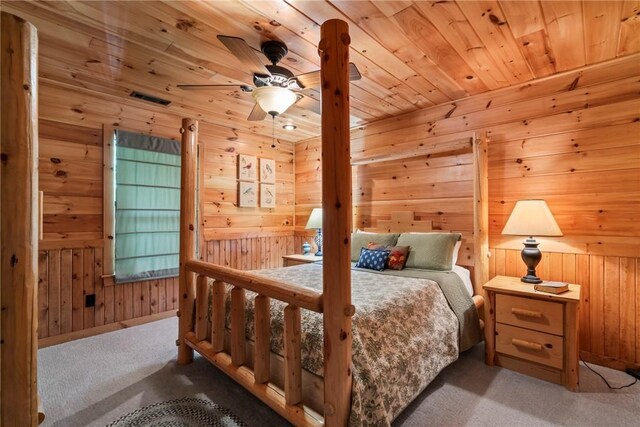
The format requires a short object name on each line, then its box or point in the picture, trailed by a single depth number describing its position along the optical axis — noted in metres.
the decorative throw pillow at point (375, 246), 2.93
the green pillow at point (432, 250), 2.72
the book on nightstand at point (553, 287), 2.12
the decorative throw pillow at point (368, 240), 3.18
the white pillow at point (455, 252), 2.79
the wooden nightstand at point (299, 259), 3.68
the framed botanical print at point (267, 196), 4.47
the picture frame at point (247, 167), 4.23
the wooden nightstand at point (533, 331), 2.04
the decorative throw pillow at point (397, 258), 2.80
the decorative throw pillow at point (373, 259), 2.80
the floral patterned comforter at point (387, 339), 1.41
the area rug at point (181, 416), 1.70
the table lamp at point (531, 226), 2.25
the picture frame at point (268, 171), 4.47
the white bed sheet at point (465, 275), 2.73
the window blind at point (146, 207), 3.22
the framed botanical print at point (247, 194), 4.24
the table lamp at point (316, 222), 3.94
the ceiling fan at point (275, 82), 1.95
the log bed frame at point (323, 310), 1.32
